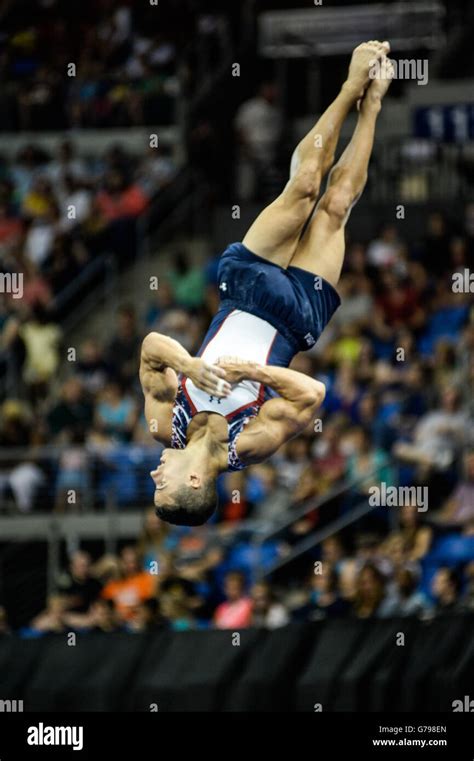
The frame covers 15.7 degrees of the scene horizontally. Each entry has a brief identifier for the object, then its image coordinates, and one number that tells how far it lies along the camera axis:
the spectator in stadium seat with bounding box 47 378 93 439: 18.52
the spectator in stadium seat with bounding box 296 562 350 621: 15.00
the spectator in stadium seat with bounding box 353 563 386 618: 14.82
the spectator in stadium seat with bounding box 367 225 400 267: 18.95
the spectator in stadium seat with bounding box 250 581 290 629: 15.18
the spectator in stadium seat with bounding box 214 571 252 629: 15.23
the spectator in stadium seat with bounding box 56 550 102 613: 15.67
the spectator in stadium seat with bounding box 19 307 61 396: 19.69
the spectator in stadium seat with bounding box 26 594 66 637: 15.35
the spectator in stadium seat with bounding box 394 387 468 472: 16.20
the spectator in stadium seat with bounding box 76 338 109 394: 19.05
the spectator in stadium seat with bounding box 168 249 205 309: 19.50
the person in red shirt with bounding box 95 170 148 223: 21.24
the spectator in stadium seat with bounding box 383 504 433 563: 15.34
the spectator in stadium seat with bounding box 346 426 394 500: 16.36
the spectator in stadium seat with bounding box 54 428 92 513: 17.86
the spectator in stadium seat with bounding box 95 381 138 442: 18.31
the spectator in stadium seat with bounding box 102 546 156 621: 15.72
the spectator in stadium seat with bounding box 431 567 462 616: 14.64
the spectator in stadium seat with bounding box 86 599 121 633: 15.30
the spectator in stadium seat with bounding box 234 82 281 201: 20.97
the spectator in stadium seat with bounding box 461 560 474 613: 14.49
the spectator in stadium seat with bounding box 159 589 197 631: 15.34
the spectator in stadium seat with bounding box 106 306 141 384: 18.95
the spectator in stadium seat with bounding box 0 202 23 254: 21.53
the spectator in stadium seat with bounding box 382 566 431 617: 14.82
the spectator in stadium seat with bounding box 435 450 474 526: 15.65
